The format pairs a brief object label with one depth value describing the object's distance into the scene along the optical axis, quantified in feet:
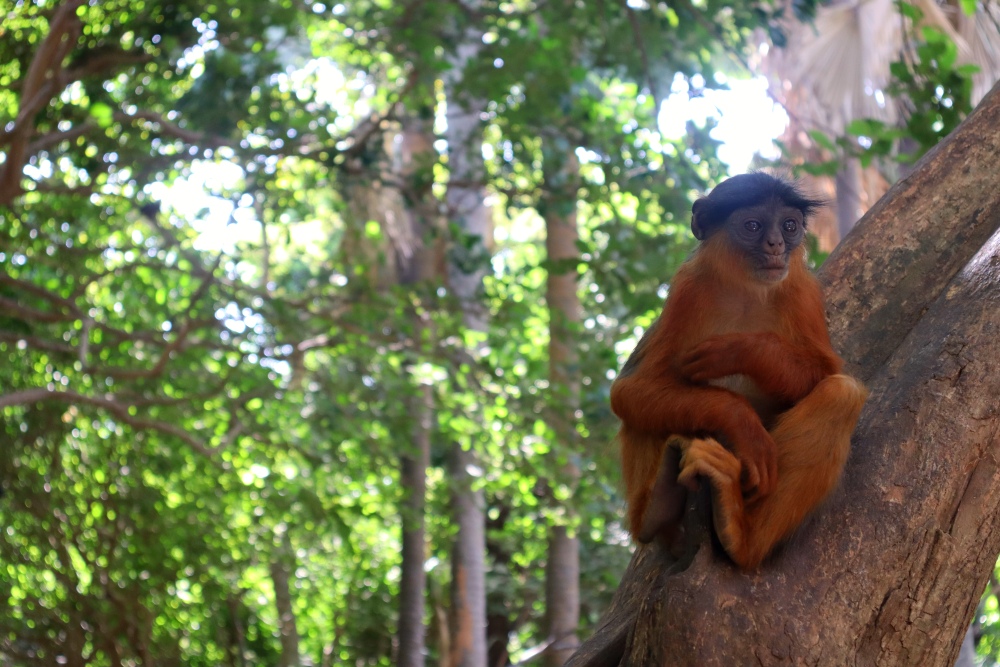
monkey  8.52
